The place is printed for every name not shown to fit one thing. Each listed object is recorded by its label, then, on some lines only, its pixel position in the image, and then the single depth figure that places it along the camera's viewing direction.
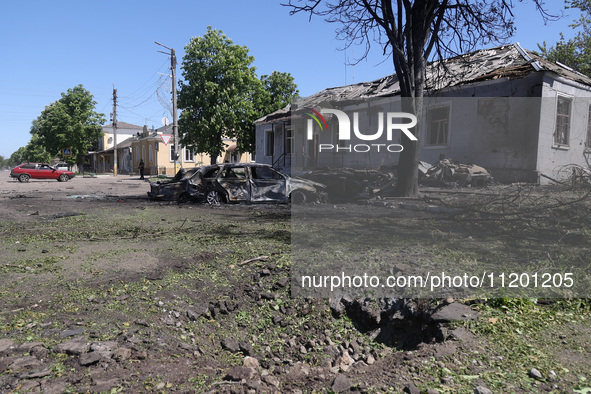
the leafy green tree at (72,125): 46.88
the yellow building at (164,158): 42.62
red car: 26.80
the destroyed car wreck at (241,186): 11.51
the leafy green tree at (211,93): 26.70
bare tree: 8.53
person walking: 33.31
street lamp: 22.58
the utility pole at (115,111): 39.59
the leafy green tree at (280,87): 39.22
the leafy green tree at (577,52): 26.23
